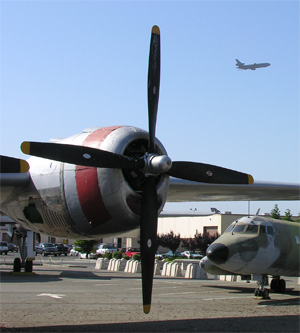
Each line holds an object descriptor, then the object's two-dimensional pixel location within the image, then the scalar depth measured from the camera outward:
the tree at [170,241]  66.06
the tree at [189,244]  63.71
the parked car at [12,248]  81.56
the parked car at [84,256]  64.16
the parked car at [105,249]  66.38
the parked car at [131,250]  55.17
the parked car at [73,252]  76.00
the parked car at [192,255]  60.30
